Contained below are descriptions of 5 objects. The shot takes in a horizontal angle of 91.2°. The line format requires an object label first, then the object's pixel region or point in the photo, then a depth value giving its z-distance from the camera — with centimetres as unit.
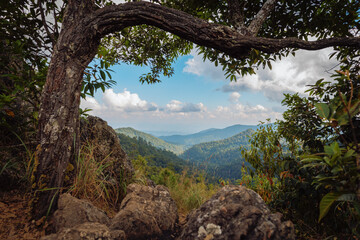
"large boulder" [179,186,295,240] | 129
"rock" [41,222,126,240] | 136
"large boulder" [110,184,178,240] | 184
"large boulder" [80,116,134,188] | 350
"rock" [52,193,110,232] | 182
